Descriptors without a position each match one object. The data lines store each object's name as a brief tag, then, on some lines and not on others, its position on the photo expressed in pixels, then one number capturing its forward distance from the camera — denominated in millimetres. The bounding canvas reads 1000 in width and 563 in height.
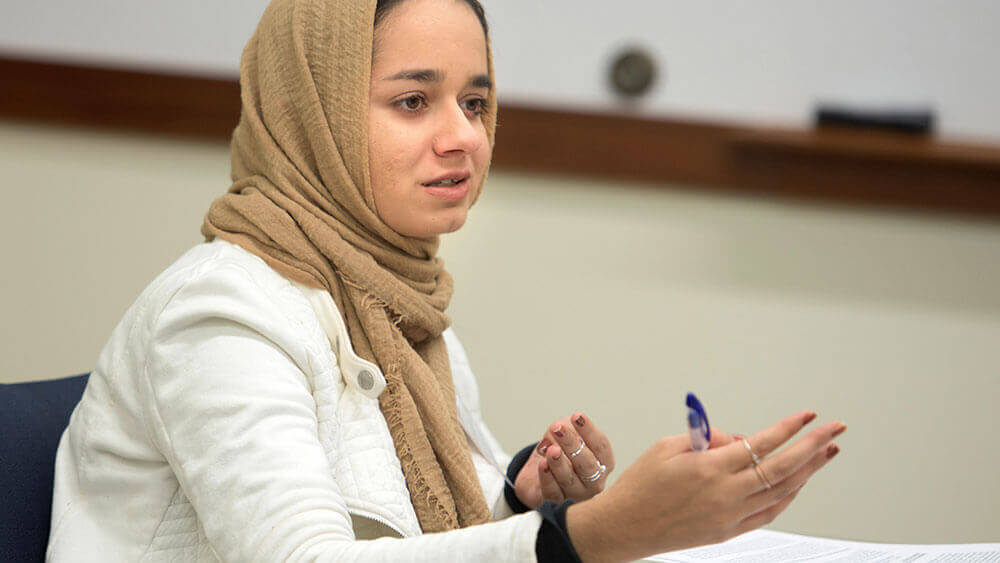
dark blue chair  3944
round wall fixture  4765
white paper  3965
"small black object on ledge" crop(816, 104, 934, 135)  4704
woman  3773
